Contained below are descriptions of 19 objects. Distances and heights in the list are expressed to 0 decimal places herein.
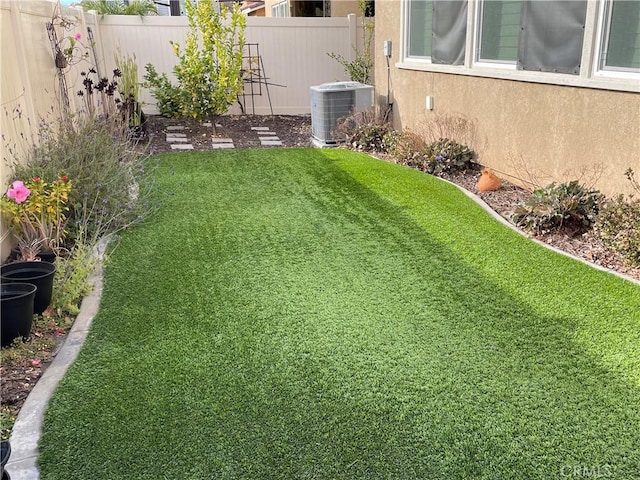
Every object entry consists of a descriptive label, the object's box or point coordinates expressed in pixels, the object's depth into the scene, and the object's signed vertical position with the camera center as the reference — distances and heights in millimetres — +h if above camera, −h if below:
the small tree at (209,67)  9516 -113
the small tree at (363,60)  11492 -90
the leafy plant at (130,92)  8906 -451
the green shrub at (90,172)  4617 -913
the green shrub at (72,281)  3627 -1422
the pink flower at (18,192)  3656 -801
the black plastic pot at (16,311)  3049 -1315
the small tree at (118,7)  11055 +1137
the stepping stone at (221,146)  9091 -1391
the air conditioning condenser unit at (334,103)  8898 -754
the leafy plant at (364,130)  8508 -1152
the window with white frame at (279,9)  18255 +1689
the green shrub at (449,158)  6855 -1287
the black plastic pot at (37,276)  3398 -1270
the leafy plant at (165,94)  9914 -553
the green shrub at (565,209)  4672 -1343
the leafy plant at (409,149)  7258 -1264
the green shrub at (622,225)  4047 -1343
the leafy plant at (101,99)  6770 -463
